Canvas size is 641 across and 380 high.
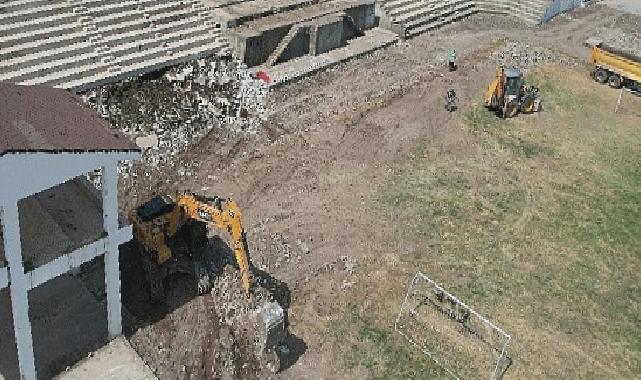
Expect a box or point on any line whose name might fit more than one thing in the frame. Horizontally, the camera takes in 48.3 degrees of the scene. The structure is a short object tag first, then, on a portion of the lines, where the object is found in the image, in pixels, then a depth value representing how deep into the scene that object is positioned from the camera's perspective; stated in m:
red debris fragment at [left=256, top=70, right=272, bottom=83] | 27.59
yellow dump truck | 30.33
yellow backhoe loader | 27.25
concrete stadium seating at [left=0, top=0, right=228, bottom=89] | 24.86
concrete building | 12.65
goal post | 17.33
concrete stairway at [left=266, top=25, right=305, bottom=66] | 28.88
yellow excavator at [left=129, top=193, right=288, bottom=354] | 16.26
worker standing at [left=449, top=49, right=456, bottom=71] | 30.67
